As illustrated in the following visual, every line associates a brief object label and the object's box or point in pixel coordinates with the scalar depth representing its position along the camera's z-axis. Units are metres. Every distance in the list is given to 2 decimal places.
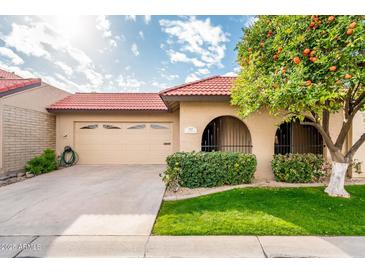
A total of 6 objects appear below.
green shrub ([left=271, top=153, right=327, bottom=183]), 6.26
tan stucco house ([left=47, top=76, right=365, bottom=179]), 8.37
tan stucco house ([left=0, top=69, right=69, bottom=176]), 7.49
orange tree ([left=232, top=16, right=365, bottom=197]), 3.65
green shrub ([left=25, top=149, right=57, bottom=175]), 8.12
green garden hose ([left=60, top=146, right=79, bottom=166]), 10.44
